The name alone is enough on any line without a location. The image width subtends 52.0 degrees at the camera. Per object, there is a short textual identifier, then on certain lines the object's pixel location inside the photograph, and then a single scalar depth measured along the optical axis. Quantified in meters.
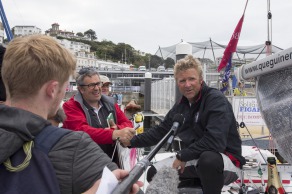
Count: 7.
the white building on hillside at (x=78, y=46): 104.81
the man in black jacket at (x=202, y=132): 2.49
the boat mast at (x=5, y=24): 3.85
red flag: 5.16
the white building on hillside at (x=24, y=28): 93.20
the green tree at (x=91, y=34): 144.25
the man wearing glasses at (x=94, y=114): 3.00
